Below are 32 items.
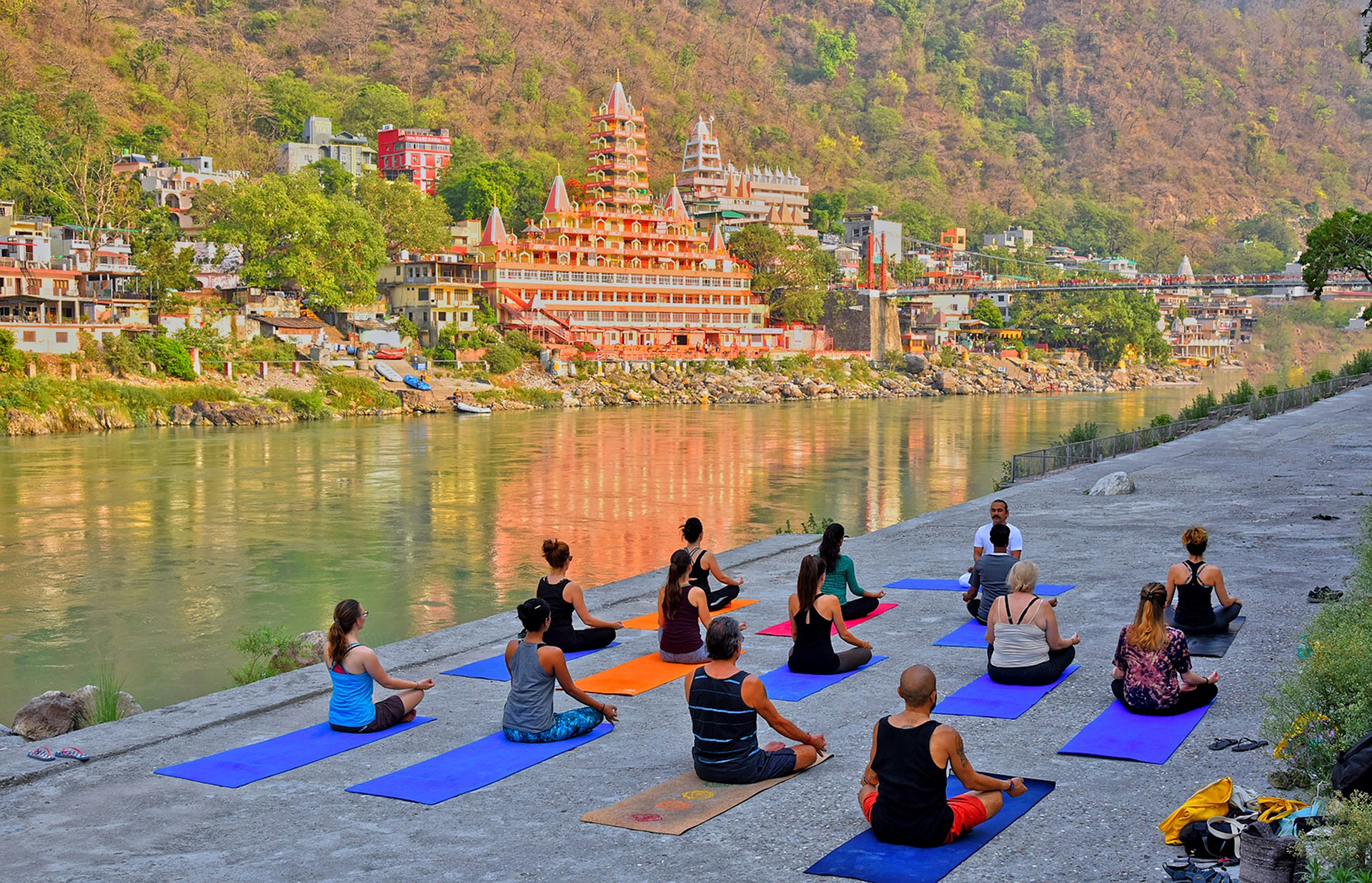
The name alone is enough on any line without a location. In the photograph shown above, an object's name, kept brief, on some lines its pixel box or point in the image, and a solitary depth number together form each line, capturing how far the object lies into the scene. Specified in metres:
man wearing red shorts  5.92
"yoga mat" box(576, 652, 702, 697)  9.16
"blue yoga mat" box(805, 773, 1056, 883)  5.66
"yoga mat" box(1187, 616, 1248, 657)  9.38
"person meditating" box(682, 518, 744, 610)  10.95
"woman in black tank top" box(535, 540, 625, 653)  9.52
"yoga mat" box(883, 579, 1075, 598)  12.16
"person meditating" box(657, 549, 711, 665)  9.55
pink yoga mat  10.83
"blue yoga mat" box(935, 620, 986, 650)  10.15
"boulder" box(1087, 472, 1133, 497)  19.20
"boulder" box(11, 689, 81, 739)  9.04
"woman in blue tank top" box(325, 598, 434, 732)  7.99
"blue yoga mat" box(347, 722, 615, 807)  6.97
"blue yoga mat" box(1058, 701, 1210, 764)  7.19
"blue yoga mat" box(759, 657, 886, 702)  8.79
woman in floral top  7.80
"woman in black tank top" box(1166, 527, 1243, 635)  9.76
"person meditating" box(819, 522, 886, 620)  10.23
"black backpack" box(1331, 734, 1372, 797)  5.48
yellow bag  5.80
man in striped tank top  6.83
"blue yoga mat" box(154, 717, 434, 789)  7.32
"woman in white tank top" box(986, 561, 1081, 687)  8.60
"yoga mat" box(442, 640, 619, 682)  9.64
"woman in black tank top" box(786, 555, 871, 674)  9.16
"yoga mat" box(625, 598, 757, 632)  11.38
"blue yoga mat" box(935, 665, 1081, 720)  8.15
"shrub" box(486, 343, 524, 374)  68.88
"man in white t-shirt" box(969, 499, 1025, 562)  10.95
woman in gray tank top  7.73
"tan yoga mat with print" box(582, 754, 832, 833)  6.39
